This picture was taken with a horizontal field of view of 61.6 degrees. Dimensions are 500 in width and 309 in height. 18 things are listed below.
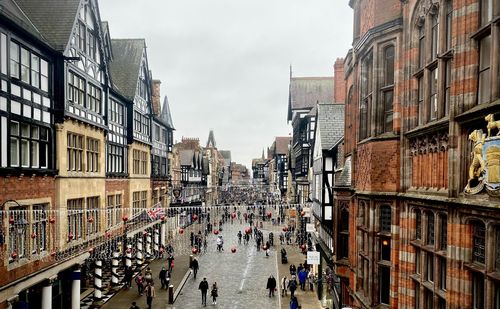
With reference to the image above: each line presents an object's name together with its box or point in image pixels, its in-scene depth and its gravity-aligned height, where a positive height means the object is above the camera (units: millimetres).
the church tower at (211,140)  147875 +12111
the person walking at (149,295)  23422 -6768
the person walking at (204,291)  24250 -6801
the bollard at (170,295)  24433 -7091
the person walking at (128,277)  27731 -6969
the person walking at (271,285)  26156 -6895
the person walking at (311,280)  28828 -7459
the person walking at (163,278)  28062 -6981
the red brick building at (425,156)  6805 +406
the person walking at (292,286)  25016 -6696
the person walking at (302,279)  28359 -7043
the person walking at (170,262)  31939 -6734
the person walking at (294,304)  21281 -6593
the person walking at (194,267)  31545 -7058
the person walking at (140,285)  26436 -7008
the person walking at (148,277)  25453 -6356
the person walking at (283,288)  26731 -7289
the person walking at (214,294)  24125 -6900
